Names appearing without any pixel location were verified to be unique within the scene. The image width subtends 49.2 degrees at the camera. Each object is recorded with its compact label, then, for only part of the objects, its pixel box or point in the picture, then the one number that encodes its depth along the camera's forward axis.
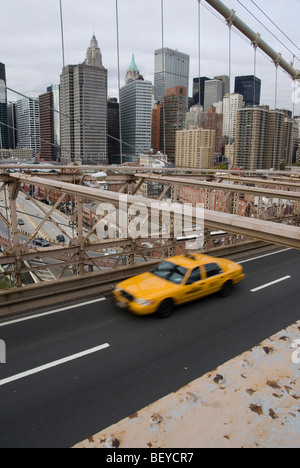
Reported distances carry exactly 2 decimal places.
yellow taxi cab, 7.21
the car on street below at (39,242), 30.10
